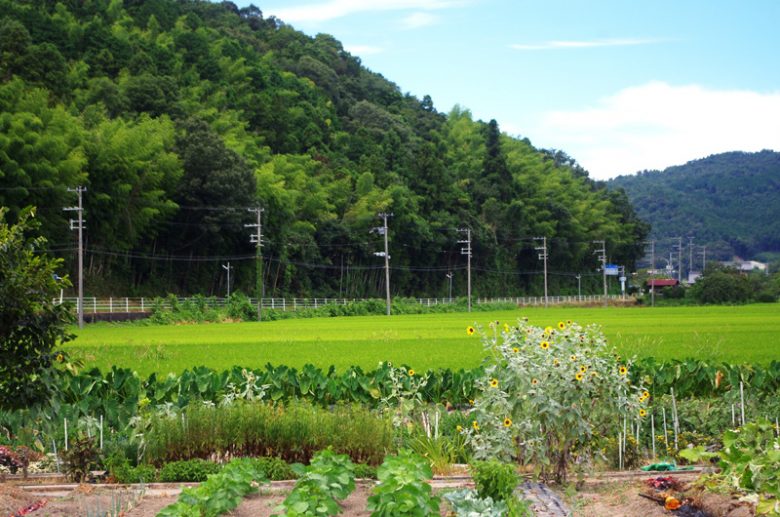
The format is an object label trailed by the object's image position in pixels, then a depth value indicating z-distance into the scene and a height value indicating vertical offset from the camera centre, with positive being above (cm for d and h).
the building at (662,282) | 12724 -142
